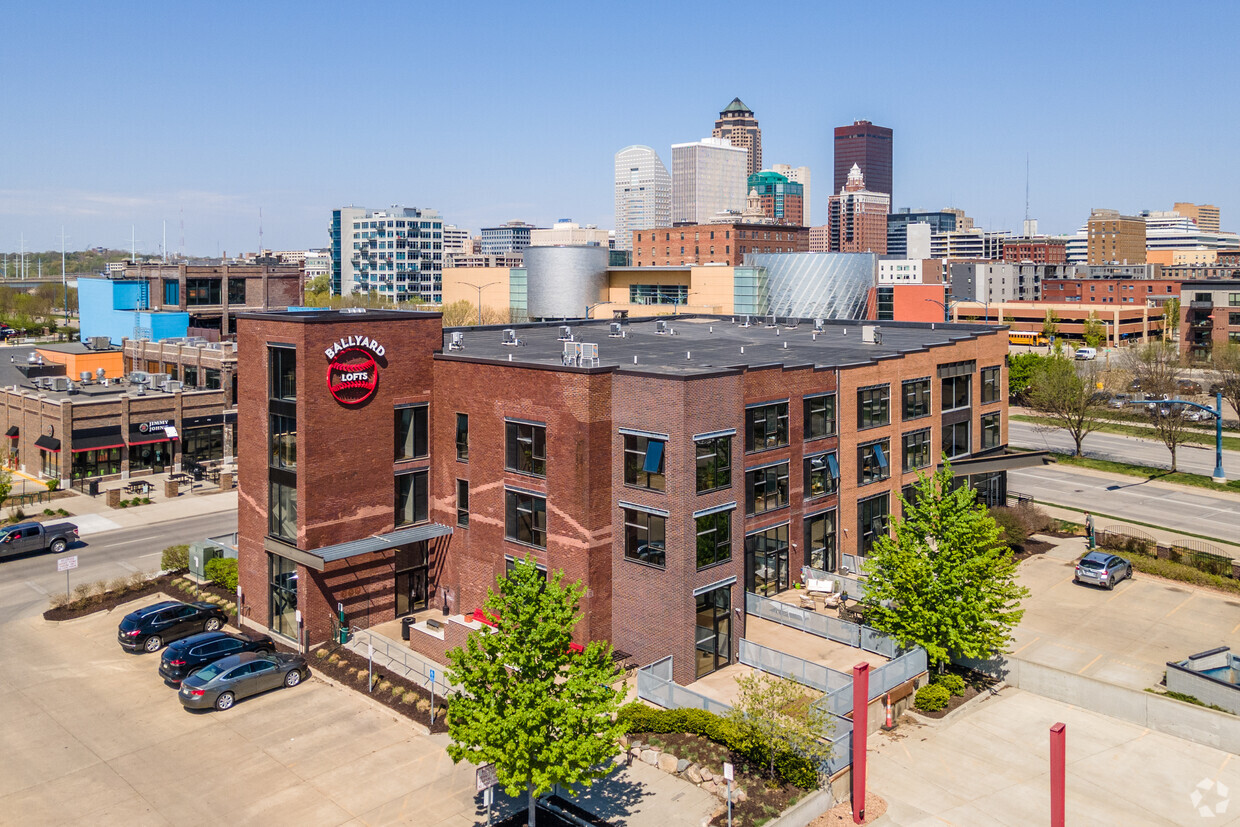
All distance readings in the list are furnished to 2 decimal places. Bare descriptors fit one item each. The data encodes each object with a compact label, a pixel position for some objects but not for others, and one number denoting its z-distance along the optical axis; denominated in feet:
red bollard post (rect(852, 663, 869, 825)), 85.92
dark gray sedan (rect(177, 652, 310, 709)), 105.40
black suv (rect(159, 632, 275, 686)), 111.55
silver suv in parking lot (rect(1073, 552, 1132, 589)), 149.07
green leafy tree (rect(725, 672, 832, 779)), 88.53
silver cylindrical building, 468.34
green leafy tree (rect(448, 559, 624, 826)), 74.84
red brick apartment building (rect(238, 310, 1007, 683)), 112.88
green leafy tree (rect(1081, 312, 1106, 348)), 488.85
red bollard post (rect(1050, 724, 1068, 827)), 78.59
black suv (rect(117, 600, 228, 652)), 122.63
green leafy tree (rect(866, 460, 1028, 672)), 105.40
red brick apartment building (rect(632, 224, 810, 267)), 609.42
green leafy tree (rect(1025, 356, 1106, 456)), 254.06
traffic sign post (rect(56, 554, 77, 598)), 135.85
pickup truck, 164.04
